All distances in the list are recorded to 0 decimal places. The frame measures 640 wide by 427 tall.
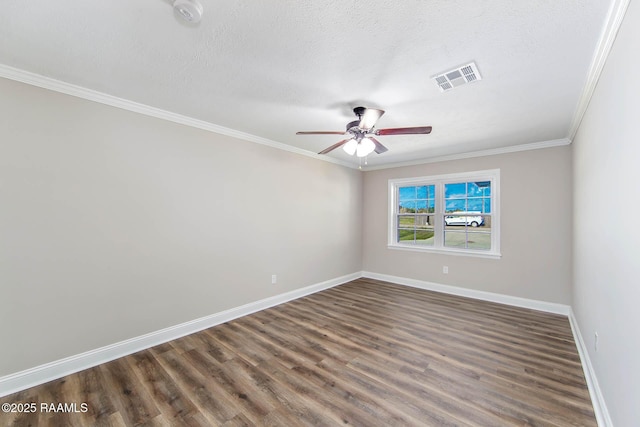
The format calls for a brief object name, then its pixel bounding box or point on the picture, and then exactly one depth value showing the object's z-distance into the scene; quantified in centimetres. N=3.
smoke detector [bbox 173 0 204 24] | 143
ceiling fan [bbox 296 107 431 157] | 253
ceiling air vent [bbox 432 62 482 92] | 204
